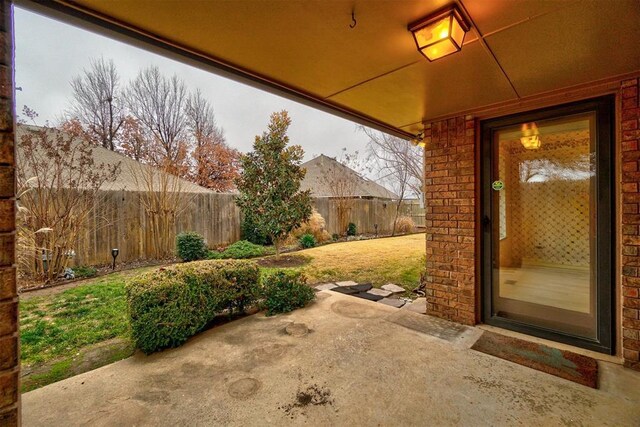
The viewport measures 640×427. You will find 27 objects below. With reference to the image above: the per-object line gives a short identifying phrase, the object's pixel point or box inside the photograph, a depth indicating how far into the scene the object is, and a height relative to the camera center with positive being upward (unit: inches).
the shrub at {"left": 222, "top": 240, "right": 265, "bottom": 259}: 297.8 -45.5
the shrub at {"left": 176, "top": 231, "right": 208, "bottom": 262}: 273.3 -35.2
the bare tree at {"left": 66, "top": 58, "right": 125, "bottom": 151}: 596.1 +262.2
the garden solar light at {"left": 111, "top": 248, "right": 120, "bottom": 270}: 237.0 -36.1
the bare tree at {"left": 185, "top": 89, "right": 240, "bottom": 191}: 675.4 +163.4
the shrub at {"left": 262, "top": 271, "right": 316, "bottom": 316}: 137.2 -43.9
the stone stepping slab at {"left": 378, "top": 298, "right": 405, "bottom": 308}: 147.9 -53.3
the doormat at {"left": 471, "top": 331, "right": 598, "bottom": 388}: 84.1 -53.6
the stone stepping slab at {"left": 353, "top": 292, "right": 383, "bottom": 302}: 157.6 -53.0
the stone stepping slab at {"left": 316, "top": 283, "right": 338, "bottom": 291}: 179.8 -53.2
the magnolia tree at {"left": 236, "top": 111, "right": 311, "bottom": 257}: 285.4 +30.1
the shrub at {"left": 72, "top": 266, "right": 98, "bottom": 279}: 218.7 -48.5
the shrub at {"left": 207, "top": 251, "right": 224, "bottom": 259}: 280.3 -46.1
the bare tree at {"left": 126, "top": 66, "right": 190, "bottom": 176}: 632.4 +272.2
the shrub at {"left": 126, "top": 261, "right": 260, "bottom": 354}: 96.6 -35.2
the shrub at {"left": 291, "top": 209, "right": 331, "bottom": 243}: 391.2 -28.3
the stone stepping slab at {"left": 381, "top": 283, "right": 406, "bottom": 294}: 173.8 -53.4
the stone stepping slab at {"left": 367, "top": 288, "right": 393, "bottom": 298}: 165.2 -53.1
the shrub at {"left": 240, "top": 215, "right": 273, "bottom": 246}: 368.5 -32.2
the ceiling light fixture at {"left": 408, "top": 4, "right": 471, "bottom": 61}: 60.7 +43.2
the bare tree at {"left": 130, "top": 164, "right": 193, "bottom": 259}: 286.0 +10.5
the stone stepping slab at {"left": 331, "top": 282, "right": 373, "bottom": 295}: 172.1 -53.0
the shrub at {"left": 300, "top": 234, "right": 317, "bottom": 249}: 369.1 -41.9
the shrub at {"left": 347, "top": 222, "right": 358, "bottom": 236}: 500.7 -36.1
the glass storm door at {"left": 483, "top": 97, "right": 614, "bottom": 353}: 98.9 -6.9
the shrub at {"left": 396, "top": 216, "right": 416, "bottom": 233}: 567.5 -33.2
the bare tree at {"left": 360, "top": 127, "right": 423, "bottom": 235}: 554.9 +105.0
